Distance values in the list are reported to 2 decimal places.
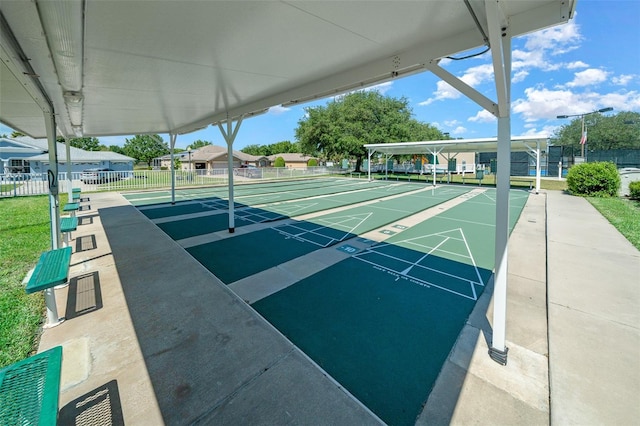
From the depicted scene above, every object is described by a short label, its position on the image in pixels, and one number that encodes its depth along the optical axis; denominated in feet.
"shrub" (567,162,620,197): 45.75
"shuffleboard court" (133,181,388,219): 35.99
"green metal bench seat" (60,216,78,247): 18.91
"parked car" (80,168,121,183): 62.05
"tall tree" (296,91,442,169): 110.83
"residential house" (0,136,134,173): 81.51
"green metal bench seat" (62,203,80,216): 24.52
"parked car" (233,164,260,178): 93.35
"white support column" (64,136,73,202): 31.37
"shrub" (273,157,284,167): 151.10
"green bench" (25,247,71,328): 9.77
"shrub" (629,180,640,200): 40.83
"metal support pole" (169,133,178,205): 37.75
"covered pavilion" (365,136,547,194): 53.12
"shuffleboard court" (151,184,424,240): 26.86
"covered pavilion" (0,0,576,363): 7.53
